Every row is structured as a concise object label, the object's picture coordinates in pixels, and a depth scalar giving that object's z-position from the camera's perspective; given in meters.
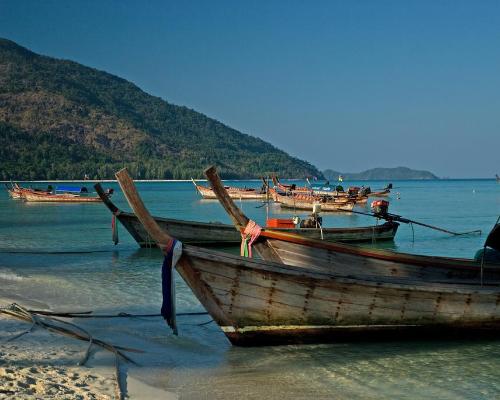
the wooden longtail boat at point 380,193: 71.81
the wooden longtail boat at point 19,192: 55.81
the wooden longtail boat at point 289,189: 53.25
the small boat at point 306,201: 42.09
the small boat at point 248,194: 64.25
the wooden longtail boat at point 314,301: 7.37
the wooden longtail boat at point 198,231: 20.27
